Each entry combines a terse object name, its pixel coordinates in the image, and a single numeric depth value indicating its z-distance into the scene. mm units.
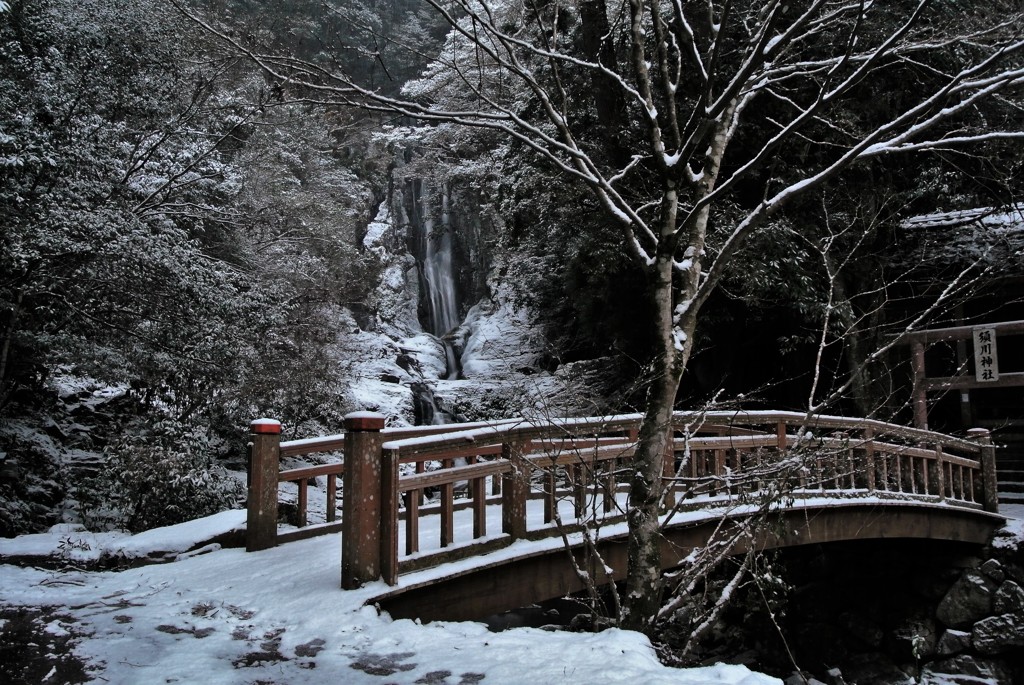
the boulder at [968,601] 8766
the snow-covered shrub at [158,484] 9125
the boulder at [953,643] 8604
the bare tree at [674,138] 4012
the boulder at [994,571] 9062
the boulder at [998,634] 8328
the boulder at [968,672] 8234
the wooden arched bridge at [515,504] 4461
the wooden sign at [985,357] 10805
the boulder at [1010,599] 8588
